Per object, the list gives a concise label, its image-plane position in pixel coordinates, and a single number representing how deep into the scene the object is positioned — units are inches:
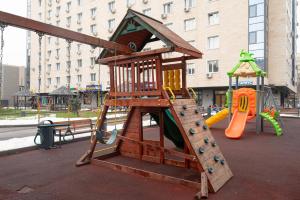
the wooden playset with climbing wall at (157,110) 215.8
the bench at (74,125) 395.7
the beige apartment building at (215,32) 1141.7
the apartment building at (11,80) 2544.3
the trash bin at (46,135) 345.7
